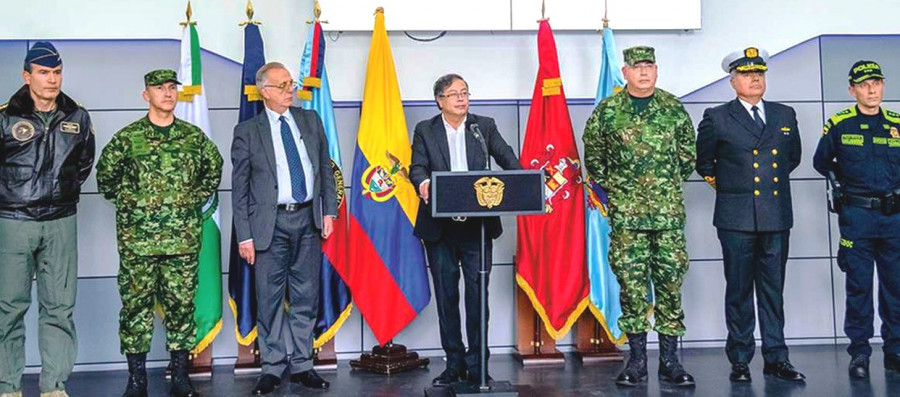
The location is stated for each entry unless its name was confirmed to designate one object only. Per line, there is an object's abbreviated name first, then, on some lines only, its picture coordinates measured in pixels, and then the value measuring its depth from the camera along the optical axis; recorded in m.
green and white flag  4.23
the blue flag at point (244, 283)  4.22
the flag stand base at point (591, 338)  4.55
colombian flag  4.37
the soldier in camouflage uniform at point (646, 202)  3.71
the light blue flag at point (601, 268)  4.38
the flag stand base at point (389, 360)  4.27
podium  3.12
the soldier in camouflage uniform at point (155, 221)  3.64
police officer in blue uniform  3.94
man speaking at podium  3.73
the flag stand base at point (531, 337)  4.50
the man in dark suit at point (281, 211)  3.72
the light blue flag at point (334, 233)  4.34
